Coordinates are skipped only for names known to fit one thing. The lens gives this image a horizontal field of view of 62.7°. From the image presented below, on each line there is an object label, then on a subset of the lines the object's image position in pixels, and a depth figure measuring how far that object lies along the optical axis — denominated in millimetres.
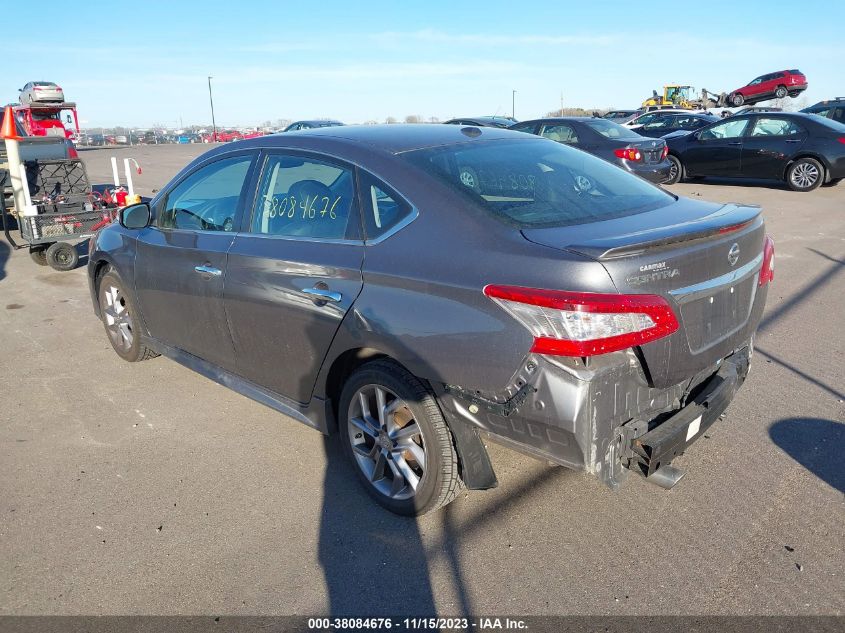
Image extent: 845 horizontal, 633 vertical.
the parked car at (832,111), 20531
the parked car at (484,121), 19316
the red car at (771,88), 35594
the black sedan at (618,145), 13305
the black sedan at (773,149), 13758
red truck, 13555
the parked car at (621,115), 32578
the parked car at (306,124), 26203
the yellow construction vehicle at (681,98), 46438
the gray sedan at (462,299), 2590
